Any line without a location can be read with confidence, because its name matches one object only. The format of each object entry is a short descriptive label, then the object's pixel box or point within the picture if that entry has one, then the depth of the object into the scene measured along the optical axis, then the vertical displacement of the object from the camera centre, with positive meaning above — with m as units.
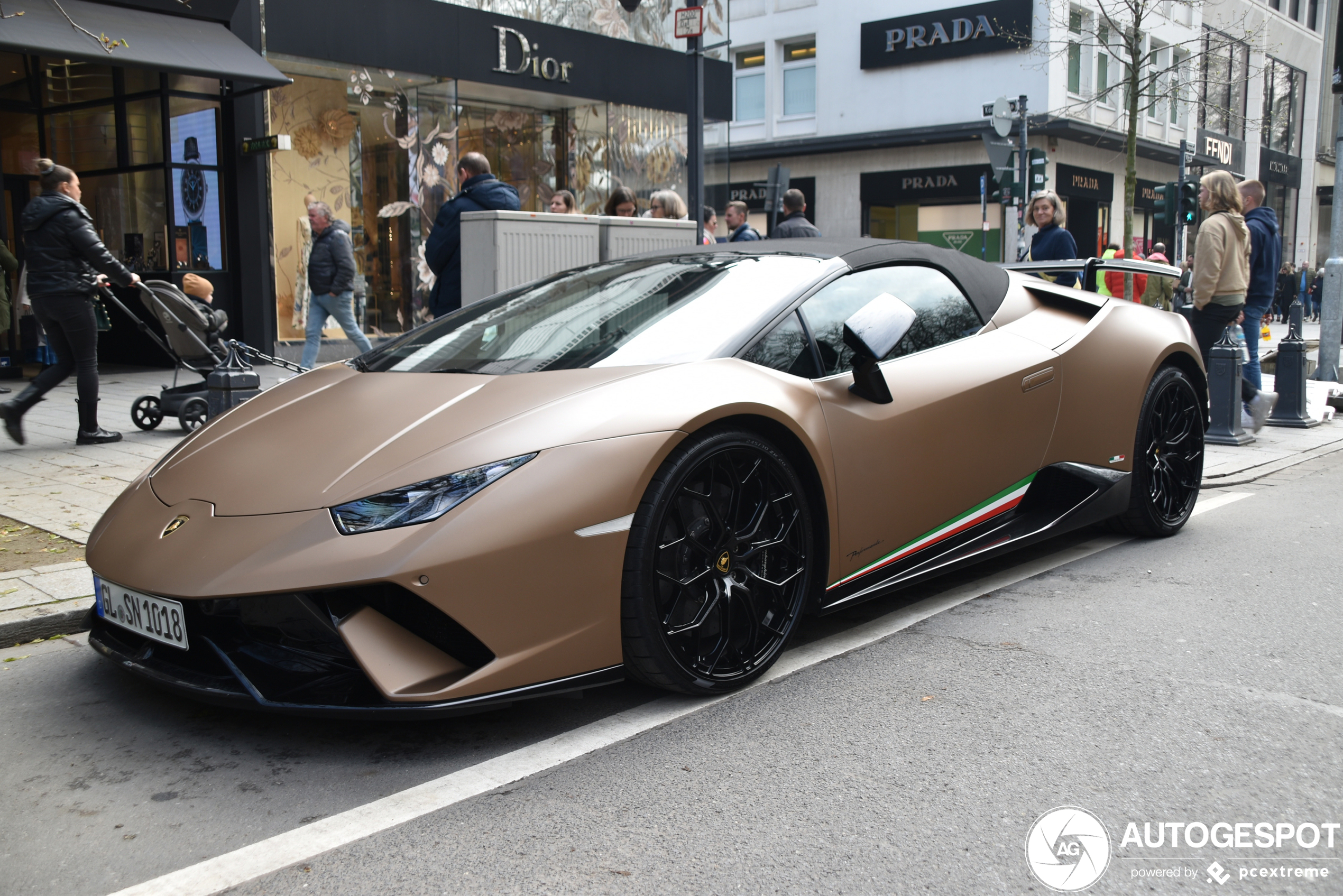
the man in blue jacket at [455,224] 7.80 +0.54
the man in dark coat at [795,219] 10.58 +0.75
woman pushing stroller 7.68 +0.20
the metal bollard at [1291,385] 9.67 -0.74
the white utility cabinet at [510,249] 7.51 +0.37
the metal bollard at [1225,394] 8.63 -0.71
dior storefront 13.04 +2.34
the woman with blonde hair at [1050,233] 9.27 +0.52
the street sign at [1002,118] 18.39 +2.84
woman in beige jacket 8.69 +0.26
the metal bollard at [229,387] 5.68 -0.38
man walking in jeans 11.06 +0.34
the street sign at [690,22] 8.42 +2.01
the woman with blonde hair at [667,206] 10.06 +0.84
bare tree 21.59 +6.22
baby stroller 8.20 -0.26
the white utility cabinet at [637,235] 8.51 +0.51
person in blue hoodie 9.48 +0.34
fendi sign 35.53 +4.53
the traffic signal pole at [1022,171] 19.58 +2.17
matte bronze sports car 2.76 -0.49
